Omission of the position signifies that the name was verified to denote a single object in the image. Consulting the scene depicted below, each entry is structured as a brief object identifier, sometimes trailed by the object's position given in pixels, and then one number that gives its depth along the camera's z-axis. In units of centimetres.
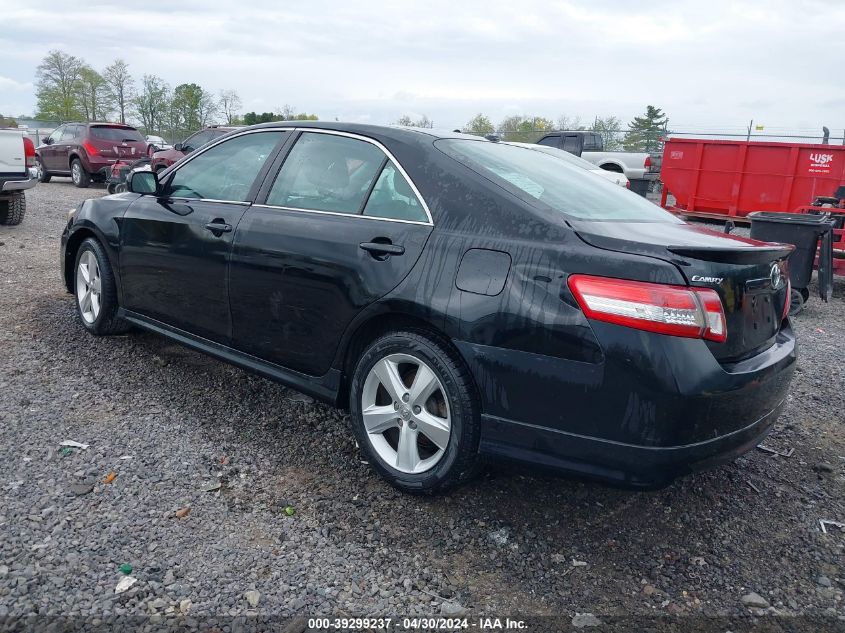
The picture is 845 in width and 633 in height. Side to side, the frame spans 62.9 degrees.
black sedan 242
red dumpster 1283
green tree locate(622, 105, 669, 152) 2552
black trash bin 725
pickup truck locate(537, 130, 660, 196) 1981
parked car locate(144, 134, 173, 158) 1781
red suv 1719
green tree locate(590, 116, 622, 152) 2816
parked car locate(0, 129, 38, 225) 984
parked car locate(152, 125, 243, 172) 1700
